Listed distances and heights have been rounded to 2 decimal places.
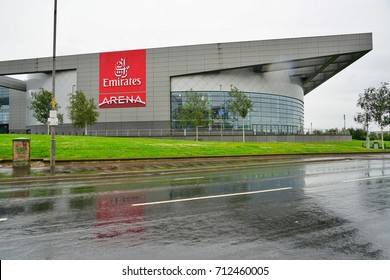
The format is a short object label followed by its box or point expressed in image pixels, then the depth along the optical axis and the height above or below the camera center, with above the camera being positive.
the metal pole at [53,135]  14.27 +0.30
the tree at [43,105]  46.03 +5.87
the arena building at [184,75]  51.94 +13.00
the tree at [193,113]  42.78 +4.10
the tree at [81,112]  41.42 +4.21
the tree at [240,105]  40.97 +5.01
